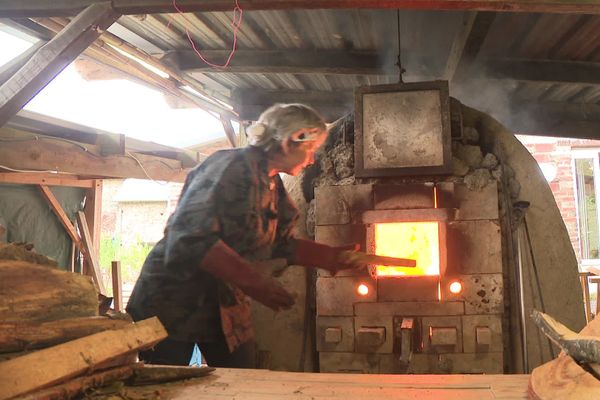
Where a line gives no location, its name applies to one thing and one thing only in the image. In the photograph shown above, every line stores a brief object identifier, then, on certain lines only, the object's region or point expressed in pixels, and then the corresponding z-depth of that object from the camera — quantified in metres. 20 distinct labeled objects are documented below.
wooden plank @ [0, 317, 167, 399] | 1.24
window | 7.31
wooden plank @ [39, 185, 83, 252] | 4.77
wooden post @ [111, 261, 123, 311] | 4.97
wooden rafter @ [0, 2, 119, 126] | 2.42
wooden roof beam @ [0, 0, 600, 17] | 2.30
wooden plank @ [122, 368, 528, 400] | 1.45
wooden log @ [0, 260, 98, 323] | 1.42
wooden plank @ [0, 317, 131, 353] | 1.37
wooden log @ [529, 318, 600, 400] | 1.19
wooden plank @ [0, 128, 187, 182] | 3.18
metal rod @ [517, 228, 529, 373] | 3.41
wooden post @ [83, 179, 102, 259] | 5.35
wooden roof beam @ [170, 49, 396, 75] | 4.04
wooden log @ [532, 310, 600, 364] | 1.23
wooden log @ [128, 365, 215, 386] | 1.57
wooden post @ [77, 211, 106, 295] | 5.16
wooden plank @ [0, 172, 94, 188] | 4.15
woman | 2.38
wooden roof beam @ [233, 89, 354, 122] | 5.05
